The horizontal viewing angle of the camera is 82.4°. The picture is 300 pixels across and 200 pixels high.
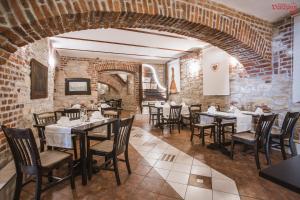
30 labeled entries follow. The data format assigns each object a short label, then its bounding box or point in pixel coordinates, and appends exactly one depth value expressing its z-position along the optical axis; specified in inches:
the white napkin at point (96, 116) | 127.1
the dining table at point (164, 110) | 218.0
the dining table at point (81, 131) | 89.7
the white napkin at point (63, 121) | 105.2
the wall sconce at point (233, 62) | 183.9
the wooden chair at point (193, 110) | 219.1
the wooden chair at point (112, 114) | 149.3
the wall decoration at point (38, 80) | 132.7
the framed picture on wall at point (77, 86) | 279.0
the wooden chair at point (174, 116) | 208.5
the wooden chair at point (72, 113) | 152.8
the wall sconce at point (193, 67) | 248.4
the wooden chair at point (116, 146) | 90.7
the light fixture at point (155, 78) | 332.3
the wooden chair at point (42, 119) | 114.5
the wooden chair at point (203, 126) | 151.8
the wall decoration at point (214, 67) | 210.0
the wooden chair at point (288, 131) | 119.6
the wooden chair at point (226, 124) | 146.9
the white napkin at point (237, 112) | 149.8
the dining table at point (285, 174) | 32.0
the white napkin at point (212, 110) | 169.6
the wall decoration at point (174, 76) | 297.0
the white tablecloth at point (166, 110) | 217.6
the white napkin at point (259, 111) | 148.8
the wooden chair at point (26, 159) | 69.5
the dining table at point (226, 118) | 135.5
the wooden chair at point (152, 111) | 251.2
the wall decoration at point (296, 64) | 127.0
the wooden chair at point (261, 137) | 107.0
